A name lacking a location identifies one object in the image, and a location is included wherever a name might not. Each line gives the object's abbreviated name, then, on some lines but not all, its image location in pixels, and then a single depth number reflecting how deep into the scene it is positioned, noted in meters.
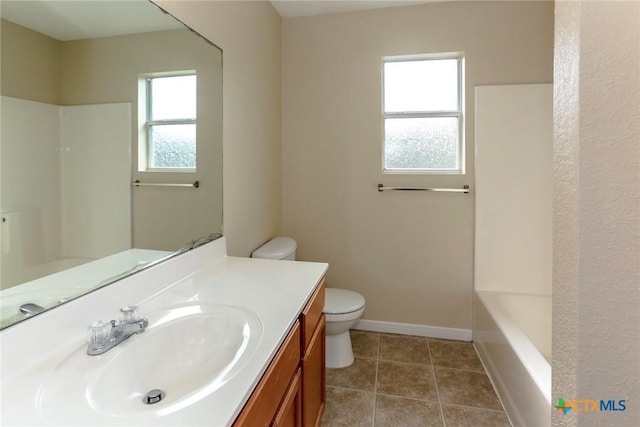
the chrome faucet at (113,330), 0.85
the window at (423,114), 2.50
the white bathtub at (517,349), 1.44
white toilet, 2.02
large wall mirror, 0.80
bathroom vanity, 0.66
